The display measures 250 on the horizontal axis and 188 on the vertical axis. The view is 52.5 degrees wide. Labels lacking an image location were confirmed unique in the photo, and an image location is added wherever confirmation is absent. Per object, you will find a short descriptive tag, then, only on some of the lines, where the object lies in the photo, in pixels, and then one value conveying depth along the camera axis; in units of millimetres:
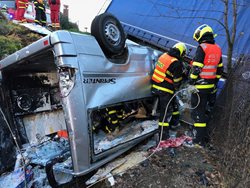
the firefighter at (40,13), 8820
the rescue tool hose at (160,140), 2920
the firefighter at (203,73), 3727
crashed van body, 2486
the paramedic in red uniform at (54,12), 8879
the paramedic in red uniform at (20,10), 8930
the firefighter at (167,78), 3818
